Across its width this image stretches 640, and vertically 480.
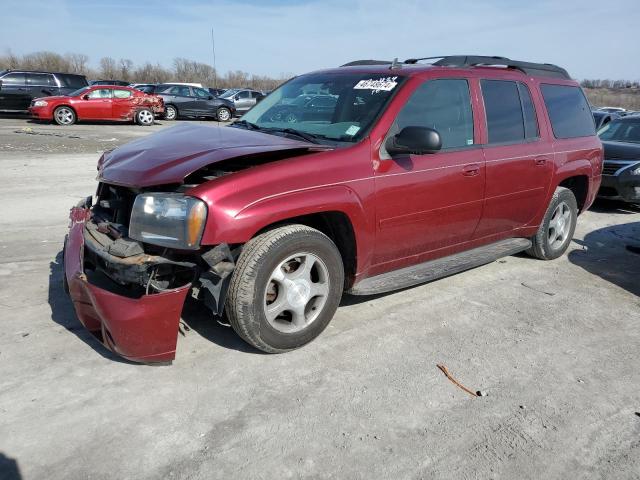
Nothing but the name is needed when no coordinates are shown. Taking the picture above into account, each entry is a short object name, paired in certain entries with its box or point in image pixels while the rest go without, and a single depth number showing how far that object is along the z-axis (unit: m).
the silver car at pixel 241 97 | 26.38
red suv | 2.88
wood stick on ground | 2.98
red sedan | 17.83
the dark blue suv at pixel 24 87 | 19.23
